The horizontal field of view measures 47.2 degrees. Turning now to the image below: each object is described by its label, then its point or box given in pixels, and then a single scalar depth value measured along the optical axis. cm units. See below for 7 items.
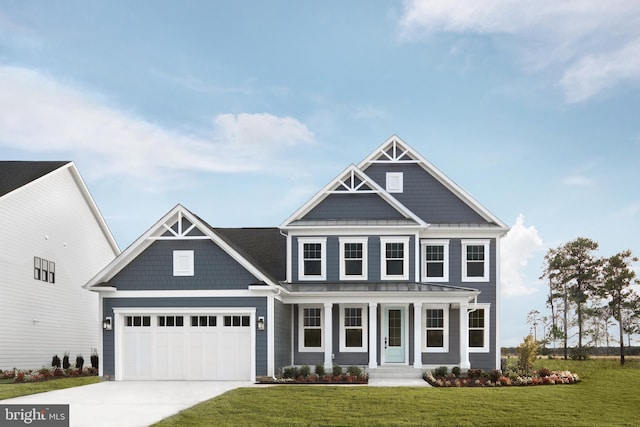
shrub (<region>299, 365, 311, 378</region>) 2483
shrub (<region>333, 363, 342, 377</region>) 2525
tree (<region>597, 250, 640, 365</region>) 4244
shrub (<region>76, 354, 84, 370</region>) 3153
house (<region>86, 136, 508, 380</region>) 2520
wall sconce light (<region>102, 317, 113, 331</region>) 2543
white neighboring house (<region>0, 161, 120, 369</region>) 2973
